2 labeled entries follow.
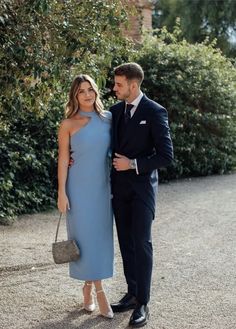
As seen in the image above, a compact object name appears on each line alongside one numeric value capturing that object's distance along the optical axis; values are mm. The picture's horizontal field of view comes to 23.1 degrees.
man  4473
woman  4598
